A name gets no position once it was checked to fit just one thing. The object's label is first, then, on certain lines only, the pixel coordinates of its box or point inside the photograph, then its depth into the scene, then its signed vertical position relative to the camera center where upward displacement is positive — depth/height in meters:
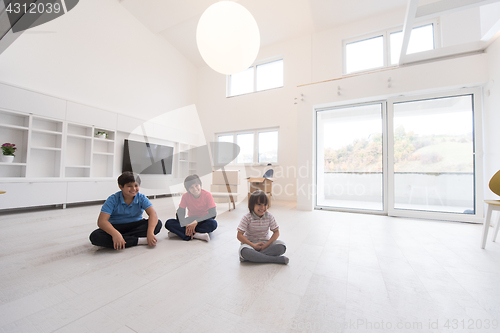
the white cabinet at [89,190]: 3.89 -0.42
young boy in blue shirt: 1.78 -0.48
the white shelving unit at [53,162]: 3.34 +0.14
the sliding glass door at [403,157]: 3.21 +0.32
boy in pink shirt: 2.19 -0.49
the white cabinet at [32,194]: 3.16 -0.42
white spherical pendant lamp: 2.78 +1.94
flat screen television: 5.00 +0.35
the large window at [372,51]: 4.70 +2.98
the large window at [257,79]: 6.15 +2.98
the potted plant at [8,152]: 3.19 +0.26
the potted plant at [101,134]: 4.50 +0.79
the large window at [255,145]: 6.02 +0.84
